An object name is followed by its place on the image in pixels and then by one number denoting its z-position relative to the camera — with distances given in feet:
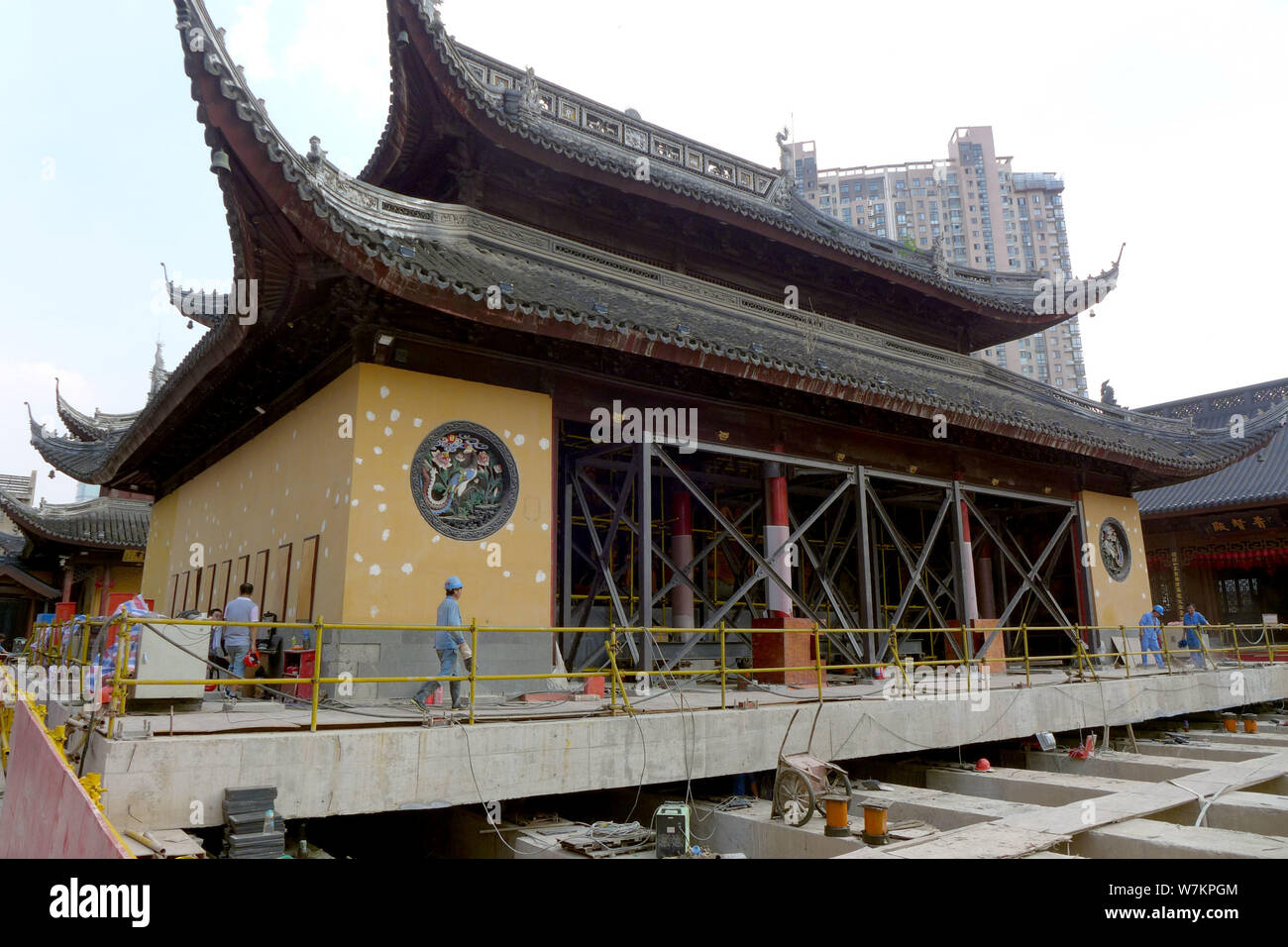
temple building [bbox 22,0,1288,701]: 31.58
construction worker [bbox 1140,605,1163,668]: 55.87
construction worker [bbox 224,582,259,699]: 31.37
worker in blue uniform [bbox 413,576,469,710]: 26.63
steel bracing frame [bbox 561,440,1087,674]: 39.22
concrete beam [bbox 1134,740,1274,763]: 36.40
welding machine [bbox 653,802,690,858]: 21.81
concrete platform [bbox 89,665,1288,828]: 18.88
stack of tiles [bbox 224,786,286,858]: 18.61
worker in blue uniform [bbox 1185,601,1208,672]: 59.93
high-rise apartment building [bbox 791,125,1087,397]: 335.67
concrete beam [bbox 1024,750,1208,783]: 33.47
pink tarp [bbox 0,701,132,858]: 14.46
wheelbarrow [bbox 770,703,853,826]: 24.27
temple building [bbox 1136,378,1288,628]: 81.35
